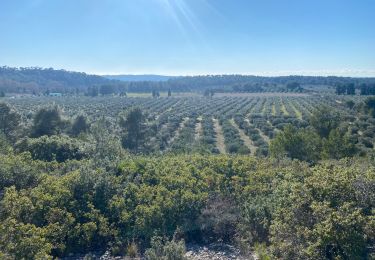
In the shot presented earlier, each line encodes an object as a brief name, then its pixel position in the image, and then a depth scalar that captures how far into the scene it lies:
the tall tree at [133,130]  35.72
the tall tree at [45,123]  31.30
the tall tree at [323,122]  30.61
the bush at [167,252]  10.28
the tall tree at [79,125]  35.34
